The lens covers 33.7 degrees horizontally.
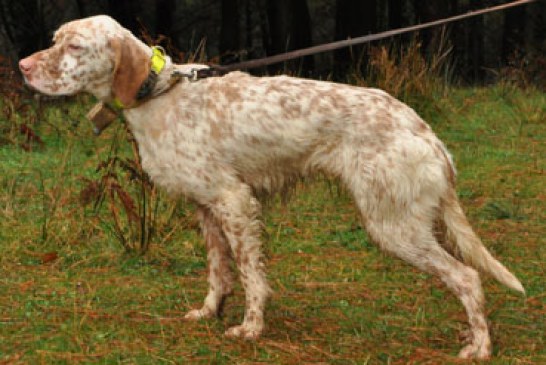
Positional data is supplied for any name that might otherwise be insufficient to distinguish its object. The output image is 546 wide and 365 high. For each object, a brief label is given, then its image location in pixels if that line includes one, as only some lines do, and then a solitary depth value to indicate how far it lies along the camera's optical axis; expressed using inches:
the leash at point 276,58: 171.6
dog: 157.5
